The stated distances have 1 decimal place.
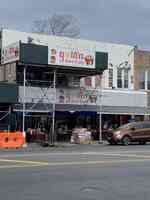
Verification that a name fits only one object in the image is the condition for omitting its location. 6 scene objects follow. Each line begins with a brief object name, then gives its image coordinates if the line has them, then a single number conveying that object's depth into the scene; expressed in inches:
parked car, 1514.5
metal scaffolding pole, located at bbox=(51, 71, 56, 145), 1458.4
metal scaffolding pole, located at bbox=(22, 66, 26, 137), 1459.6
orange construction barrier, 1336.1
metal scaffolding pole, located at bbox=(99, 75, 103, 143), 1600.6
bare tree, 2783.0
